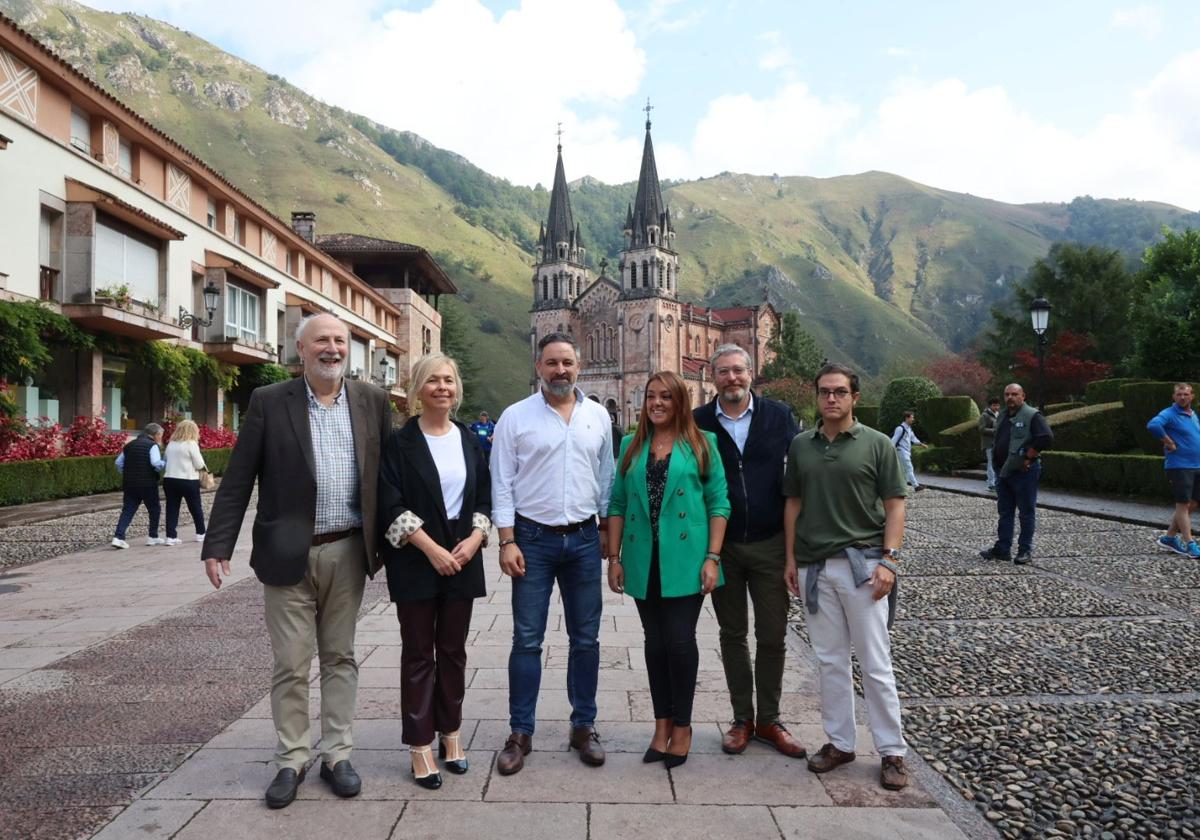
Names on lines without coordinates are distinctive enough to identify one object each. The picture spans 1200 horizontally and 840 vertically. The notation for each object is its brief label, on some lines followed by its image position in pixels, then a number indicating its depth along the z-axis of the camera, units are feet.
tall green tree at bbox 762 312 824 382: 244.22
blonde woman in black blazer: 11.63
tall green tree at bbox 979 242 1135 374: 141.08
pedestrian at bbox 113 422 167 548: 35.88
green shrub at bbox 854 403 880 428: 123.68
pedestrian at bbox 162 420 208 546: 36.29
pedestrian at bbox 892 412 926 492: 58.75
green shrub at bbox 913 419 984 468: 82.58
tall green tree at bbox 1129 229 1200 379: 77.00
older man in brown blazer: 11.30
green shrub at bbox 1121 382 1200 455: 59.16
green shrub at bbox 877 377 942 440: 115.14
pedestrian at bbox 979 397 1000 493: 59.90
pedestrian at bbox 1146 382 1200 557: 30.99
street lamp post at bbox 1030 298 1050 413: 59.57
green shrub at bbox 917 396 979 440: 96.02
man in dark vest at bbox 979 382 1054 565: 29.84
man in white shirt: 12.48
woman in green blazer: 12.23
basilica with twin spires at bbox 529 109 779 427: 250.98
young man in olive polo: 12.02
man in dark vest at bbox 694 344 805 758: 13.10
